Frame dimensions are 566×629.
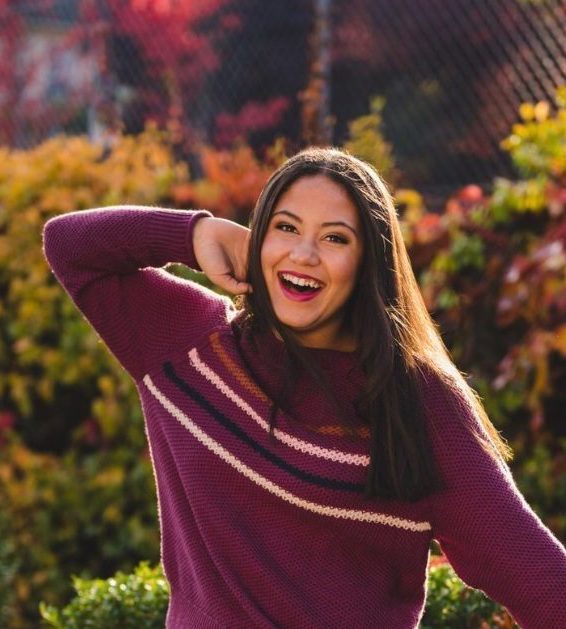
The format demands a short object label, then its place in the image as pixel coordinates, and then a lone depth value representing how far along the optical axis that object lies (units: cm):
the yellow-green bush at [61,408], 510
